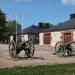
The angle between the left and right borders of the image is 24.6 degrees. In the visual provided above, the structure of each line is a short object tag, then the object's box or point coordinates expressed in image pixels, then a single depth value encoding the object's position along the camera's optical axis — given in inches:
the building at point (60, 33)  815.8
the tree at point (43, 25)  1470.5
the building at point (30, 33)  1254.9
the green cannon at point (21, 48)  434.7
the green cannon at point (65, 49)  487.6
